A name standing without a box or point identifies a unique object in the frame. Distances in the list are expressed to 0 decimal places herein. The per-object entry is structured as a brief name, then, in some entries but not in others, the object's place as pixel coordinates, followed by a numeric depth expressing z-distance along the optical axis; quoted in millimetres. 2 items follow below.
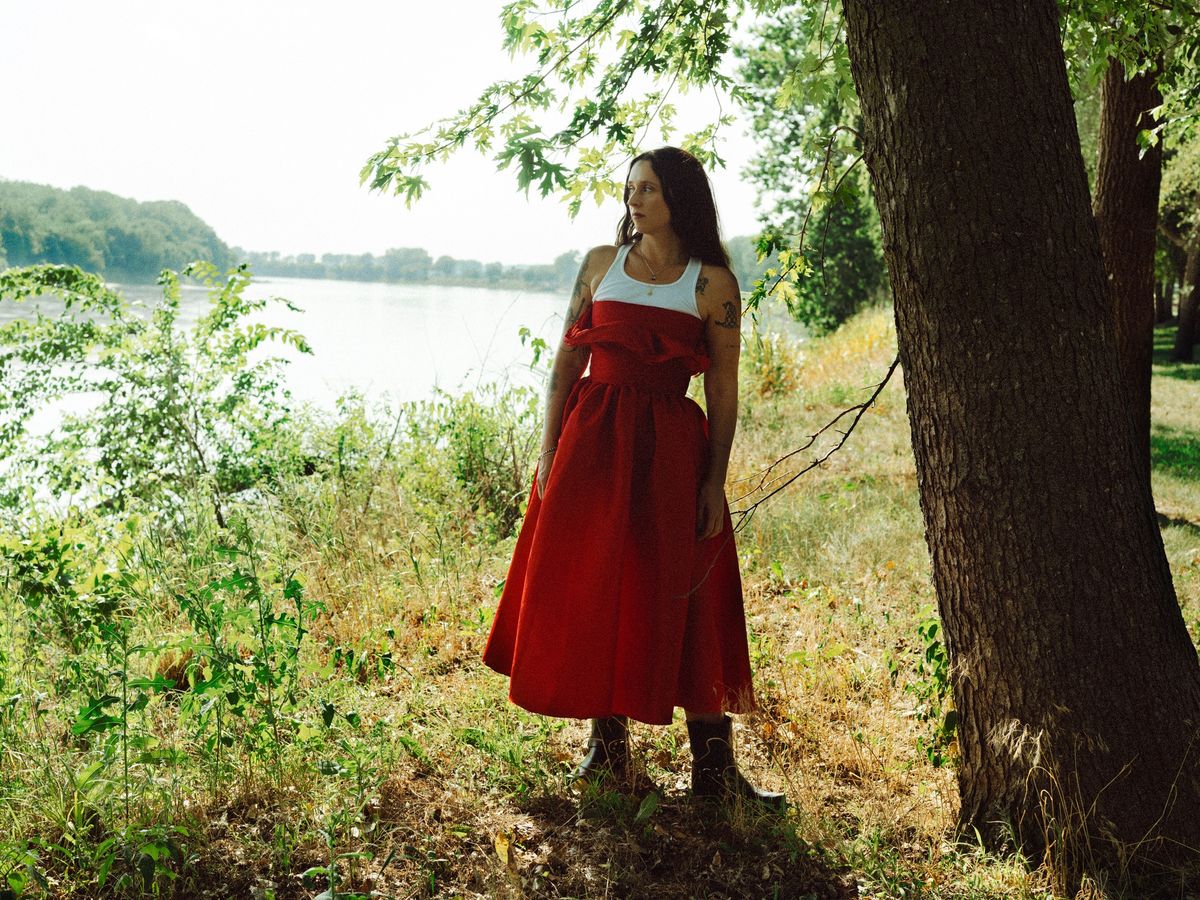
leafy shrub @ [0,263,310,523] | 6422
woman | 2707
